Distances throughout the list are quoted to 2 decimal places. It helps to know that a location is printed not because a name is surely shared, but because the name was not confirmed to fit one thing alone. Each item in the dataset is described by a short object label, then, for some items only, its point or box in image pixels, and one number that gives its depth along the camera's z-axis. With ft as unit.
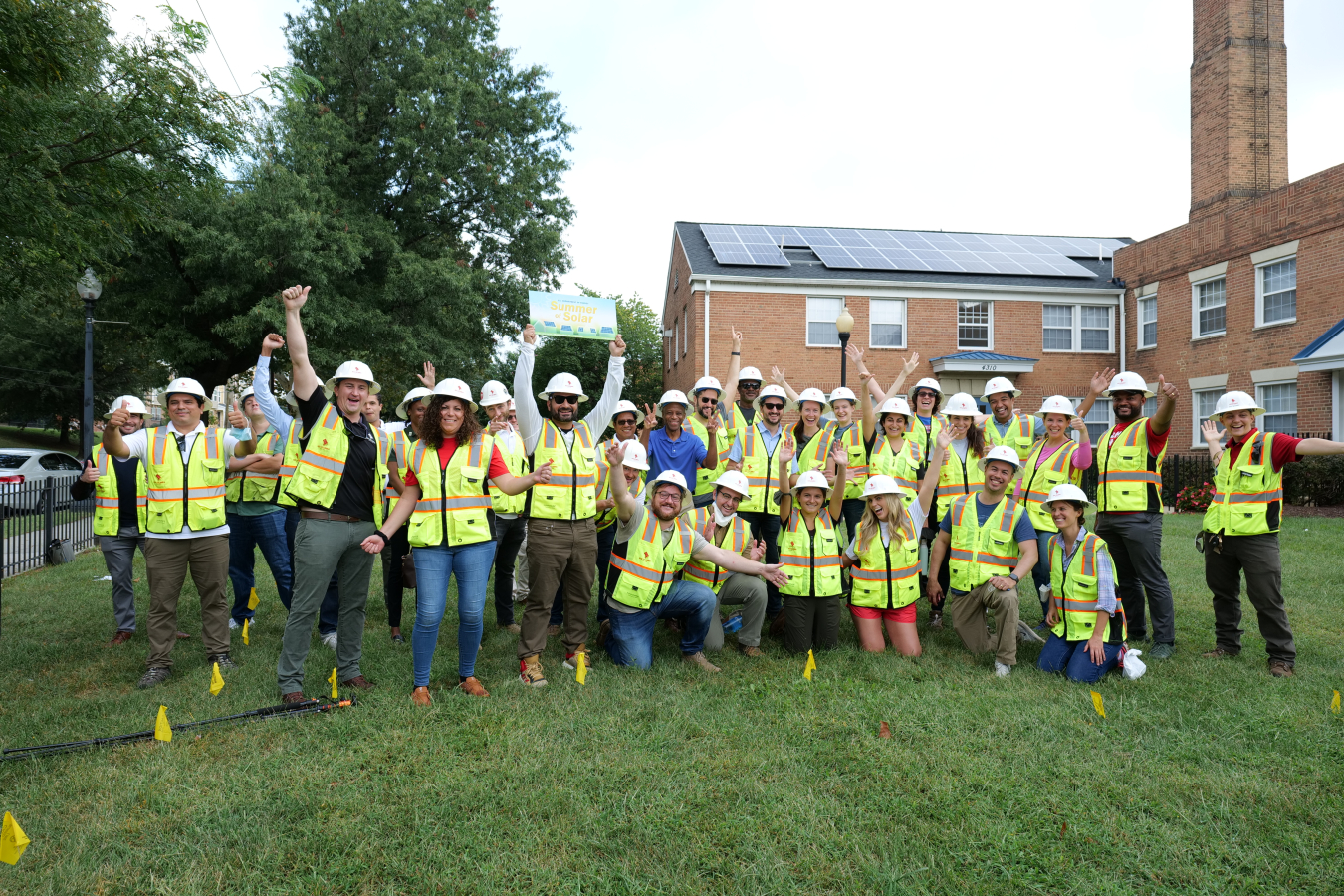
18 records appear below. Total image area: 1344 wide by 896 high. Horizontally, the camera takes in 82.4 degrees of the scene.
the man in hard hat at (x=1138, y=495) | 19.84
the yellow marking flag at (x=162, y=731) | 14.11
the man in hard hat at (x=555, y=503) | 17.94
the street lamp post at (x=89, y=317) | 39.88
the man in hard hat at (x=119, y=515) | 19.95
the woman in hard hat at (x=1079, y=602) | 17.67
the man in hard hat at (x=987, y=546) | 20.16
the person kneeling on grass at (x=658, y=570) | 18.70
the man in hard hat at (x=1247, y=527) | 18.31
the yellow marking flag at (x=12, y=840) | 10.34
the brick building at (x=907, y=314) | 71.15
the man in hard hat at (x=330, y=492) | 16.02
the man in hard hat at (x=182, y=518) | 18.20
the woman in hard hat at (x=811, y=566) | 20.20
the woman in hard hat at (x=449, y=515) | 16.08
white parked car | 34.47
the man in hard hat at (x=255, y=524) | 21.94
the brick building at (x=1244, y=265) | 54.70
